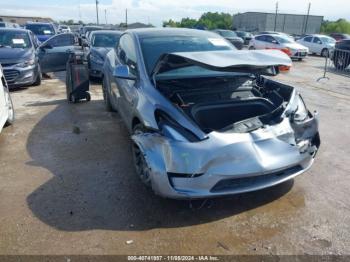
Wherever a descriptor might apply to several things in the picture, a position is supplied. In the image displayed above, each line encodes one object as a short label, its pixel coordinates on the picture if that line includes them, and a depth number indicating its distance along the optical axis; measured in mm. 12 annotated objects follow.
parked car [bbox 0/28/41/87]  8281
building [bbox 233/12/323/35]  61344
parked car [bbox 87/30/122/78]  9219
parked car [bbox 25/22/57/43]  17614
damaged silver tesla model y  2855
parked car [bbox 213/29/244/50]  25328
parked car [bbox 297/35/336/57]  22450
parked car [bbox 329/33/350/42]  32841
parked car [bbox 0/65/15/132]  4960
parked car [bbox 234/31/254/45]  28797
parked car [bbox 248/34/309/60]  18797
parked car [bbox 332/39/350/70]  13984
